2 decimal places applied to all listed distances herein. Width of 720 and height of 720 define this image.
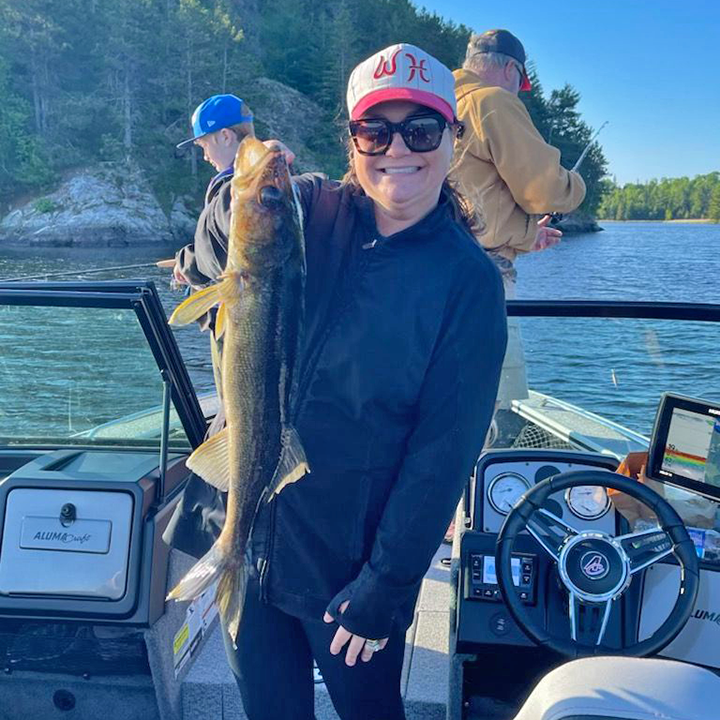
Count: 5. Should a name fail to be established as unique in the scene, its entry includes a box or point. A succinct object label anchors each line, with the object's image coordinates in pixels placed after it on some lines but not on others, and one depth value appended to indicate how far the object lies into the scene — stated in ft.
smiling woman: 5.60
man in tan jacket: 12.33
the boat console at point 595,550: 7.15
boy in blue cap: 8.78
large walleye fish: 5.32
